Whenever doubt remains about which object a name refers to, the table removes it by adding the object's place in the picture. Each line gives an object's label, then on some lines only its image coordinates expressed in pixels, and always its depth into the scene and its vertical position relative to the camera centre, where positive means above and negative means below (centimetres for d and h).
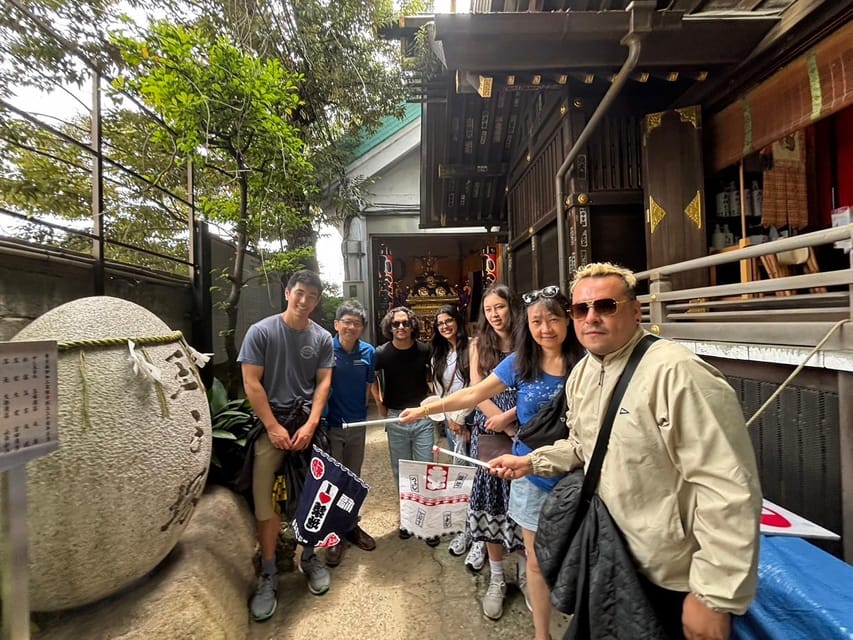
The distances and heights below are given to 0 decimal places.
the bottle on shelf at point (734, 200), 452 +135
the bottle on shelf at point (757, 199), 449 +135
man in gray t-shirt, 277 -46
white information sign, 130 -24
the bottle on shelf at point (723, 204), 457 +133
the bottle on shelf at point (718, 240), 460 +91
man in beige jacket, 108 -47
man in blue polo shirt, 342 -61
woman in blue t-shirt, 211 -32
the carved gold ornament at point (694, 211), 427 +117
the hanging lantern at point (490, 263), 939 +144
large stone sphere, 171 -66
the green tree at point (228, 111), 297 +178
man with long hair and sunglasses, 368 -55
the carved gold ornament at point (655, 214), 427 +115
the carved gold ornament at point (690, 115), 426 +224
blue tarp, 130 -102
